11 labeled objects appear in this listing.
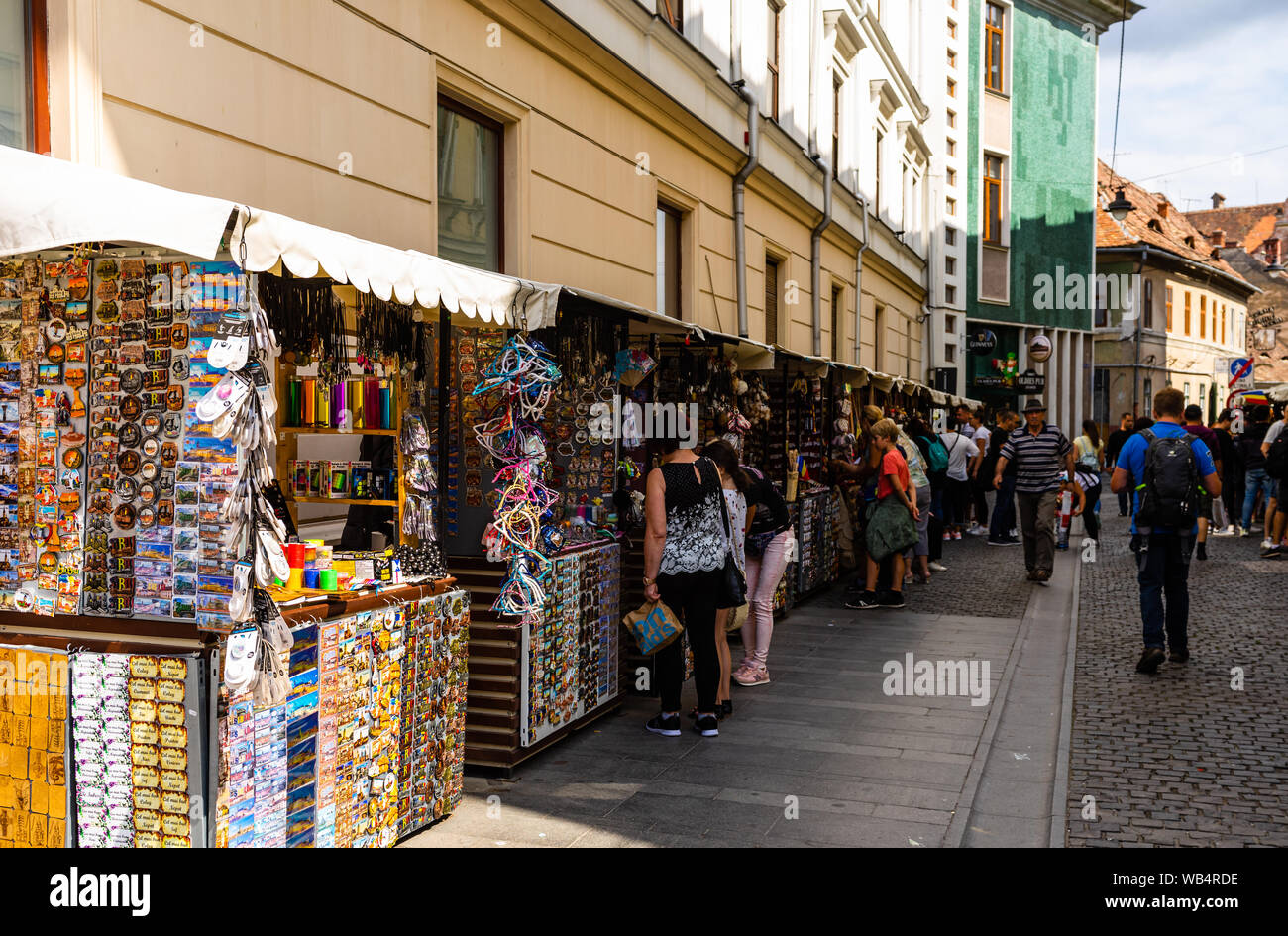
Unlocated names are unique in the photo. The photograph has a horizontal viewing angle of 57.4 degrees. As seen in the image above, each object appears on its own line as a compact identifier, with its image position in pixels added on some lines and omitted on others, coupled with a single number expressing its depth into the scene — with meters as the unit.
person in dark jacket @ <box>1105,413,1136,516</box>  20.81
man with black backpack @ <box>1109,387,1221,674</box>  8.20
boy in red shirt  11.28
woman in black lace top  6.70
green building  33.44
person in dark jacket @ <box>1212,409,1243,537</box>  17.12
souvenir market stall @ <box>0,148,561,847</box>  4.00
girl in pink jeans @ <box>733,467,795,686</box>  8.11
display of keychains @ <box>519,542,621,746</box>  6.29
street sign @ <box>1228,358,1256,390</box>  21.95
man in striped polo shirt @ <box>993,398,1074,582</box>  12.73
